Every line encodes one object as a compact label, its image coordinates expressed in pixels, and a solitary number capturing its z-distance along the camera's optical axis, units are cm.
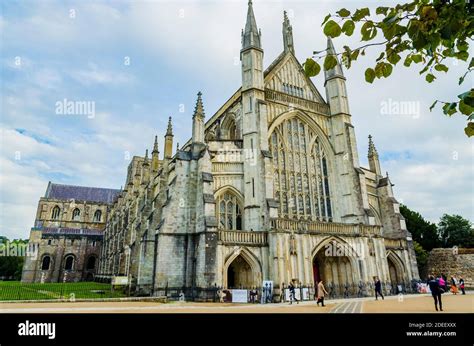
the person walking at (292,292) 1606
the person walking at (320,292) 1309
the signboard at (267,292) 1716
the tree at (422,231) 3734
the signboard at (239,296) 1684
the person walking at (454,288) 2091
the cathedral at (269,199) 1903
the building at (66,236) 4847
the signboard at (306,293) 1817
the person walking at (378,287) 1710
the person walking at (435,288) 1025
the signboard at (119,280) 2611
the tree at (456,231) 3831
